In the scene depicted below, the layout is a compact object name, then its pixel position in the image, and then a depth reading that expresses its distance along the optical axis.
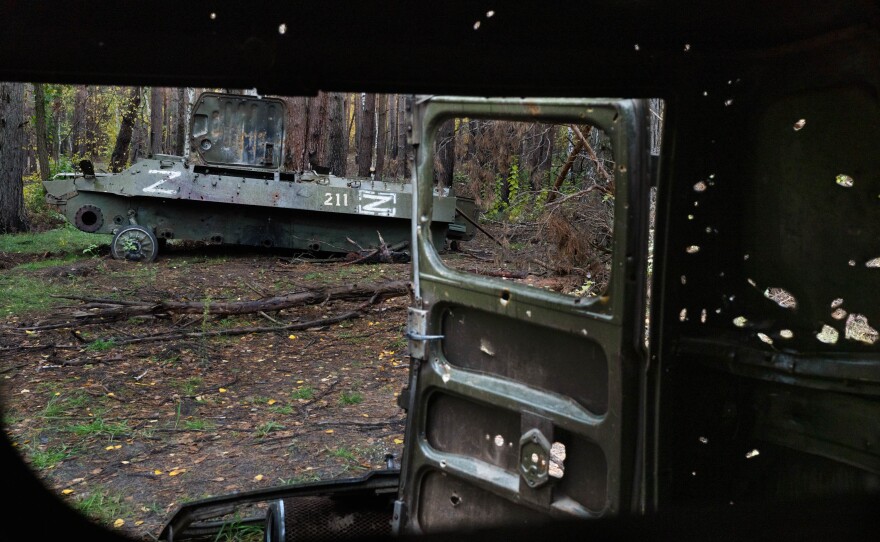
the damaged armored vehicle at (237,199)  12.70
